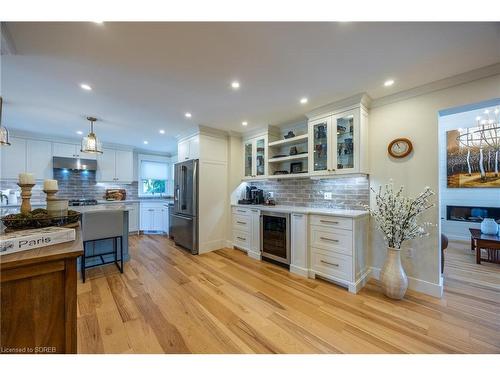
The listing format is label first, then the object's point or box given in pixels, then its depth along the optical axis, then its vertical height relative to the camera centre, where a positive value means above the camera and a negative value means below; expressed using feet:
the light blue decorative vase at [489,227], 10.62 -2.00
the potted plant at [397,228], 7.00 -1.41
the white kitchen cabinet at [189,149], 12.49 +2.73
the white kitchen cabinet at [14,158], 12.78 +2.05
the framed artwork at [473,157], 13.43 +2.27
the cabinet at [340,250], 7.68 -2.47
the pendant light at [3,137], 7.08 +1.91
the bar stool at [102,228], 8.89 -1.78
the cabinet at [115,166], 16.34 +2.01
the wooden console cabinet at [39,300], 2.58 -1.53
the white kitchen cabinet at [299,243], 8.98 -2.48
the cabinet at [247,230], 11.32 -2.42
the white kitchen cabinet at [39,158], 13.56 +2.18
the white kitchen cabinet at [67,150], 14.49 +2.93
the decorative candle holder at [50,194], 5.00 -0.11
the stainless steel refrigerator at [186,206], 12.09 -1.03
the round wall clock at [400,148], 7.76 +1.67
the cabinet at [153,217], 17.70 -2.45
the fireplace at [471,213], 13.74 -1.70
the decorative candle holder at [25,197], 4.42 -0.16
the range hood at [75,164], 14.34 +1.95
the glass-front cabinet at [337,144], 8.32 +2.08
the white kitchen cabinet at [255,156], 12.34 +2.16
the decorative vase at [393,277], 6.98 -3.10
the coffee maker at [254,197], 13.07 -0.50
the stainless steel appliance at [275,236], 9.68 -2.42
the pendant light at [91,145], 9.66 +2.20
